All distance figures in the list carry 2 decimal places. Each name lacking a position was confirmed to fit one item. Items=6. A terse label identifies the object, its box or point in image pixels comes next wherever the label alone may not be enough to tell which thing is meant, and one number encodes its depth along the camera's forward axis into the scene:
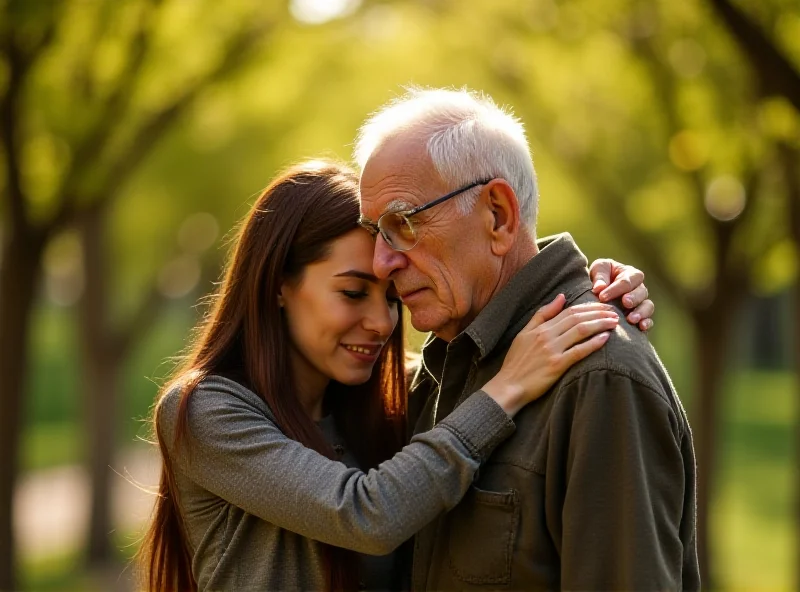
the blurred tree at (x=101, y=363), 12.23
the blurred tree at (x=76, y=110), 7.55
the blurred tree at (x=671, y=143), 8.89
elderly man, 2.72
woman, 2.95
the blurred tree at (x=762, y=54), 5.32
